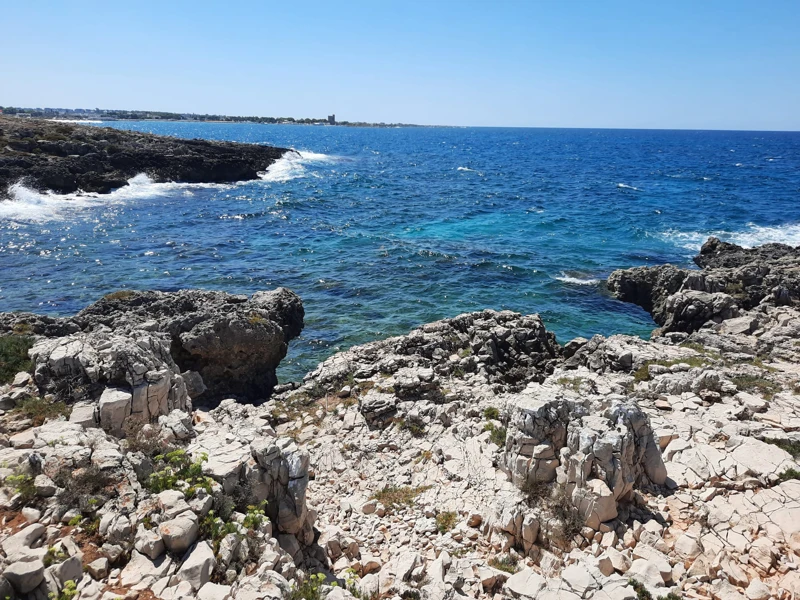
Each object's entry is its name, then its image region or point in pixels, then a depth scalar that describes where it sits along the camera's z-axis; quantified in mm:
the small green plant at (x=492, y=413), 15548
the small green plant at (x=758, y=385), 15337
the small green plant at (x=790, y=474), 11188
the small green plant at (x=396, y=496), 12477
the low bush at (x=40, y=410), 12016
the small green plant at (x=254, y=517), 9094
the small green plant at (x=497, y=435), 13977
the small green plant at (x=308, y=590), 7859
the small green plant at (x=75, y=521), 8234
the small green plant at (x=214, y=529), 8609
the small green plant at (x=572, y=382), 14997
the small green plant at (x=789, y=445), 12084
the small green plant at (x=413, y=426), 15672
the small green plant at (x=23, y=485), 8539
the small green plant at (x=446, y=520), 11359
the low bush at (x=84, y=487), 8555
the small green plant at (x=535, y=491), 11438
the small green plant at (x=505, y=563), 10102
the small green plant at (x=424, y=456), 14297
